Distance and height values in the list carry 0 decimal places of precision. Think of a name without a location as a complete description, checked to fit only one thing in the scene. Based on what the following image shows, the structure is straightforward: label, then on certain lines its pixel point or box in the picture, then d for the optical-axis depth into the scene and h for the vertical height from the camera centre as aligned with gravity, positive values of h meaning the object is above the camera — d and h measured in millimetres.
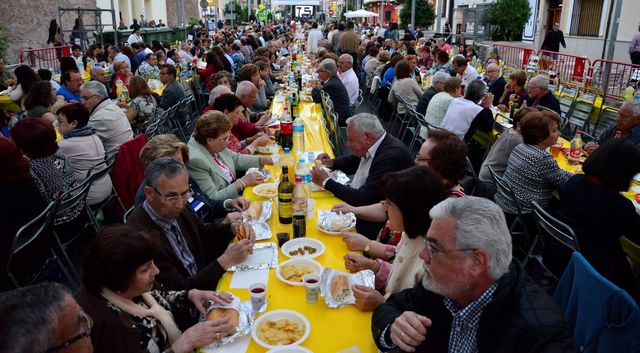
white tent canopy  27059 +1985
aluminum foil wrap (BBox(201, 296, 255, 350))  2004 -1202
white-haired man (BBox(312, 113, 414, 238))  3609 -882
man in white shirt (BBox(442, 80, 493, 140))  6005 -794
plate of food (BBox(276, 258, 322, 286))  2482 -1186
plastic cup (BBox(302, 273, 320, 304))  2252 -1134
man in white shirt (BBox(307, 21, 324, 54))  16750 +333
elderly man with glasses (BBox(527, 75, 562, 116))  6312 -585
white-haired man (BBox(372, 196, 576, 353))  1628 -882
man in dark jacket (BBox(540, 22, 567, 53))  14219 +302
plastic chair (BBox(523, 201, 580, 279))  2996 -1195
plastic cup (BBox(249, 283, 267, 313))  2199 -1137
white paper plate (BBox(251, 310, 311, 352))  2020 -1196
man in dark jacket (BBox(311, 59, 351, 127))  7645 -758
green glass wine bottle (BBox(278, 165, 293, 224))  3140 -1015
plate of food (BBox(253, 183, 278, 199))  3754 -1142
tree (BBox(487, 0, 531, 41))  21172 +1454
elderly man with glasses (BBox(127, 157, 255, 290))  2461 -1018
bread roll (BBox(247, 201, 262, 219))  3277 -1132
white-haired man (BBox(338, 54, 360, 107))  9031 -555
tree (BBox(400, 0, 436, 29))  27469 +2023
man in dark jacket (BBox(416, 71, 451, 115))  7273 -655
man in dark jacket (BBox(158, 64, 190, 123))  7688 -714
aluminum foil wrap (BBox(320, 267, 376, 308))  2266 -1163
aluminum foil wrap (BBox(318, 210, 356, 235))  3074 -1140
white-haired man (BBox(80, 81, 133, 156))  5203 -780
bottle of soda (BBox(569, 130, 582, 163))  4621 -977
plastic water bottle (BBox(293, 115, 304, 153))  5188 -1014
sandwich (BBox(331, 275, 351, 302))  2283 -1156
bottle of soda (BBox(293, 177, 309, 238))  2982 -1034
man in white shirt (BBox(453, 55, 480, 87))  9262 -403
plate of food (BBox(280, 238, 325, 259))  2754 -1180
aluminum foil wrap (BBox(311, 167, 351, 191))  4121 -1125
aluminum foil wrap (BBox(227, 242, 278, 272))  2643 -1203
